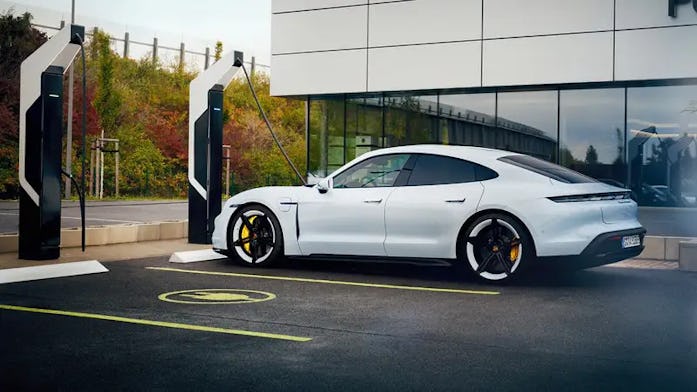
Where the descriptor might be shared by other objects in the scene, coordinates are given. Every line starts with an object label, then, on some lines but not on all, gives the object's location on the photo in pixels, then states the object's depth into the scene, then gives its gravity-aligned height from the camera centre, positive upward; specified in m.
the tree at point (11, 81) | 32.19 +4.04
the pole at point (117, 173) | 35.53 +0.49
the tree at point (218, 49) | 53.66 +8.81
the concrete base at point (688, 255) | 10.04 -0.76
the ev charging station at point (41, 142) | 10.04 +0.50
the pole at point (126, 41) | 69.36 +11.82
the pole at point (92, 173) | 34.72 +0.48
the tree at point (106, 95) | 37.16 +4.03
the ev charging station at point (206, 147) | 12.43 +0.59
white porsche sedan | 8.39 -0.27
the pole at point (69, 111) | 30.58 +2.80
